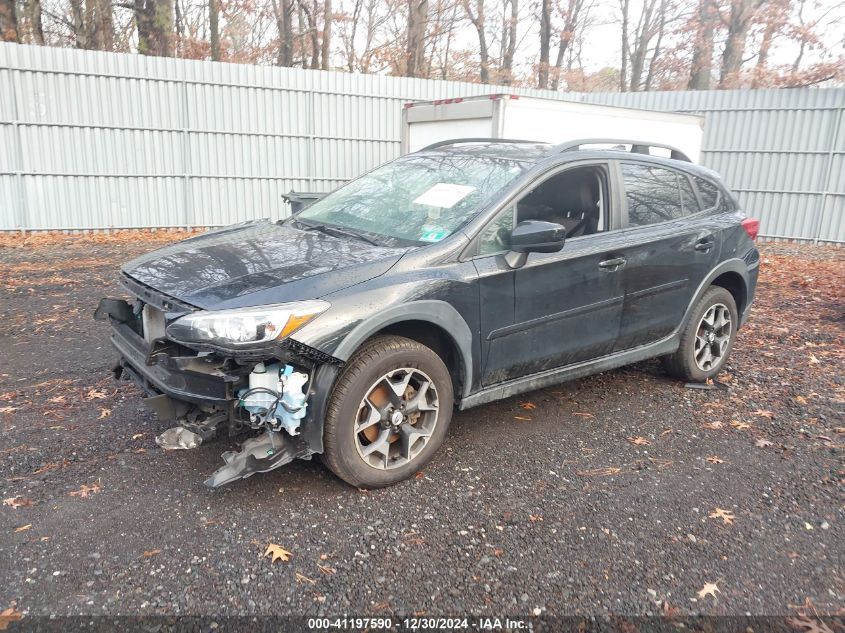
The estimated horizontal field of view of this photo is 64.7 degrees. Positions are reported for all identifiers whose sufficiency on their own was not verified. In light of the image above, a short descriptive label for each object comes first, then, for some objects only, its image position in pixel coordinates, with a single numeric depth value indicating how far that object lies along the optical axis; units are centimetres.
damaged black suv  311
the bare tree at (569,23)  2925
